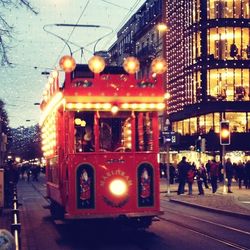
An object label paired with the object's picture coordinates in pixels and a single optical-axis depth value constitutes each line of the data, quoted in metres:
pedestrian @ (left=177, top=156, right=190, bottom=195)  29.09
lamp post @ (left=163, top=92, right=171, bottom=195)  27.65
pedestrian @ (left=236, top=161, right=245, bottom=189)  34.97
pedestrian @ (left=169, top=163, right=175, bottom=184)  43.84
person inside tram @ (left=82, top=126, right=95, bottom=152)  14.05
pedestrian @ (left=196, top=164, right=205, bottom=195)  29.00
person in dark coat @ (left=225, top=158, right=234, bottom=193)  30.53
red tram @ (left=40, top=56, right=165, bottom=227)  13.86
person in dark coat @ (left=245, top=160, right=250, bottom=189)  33.47
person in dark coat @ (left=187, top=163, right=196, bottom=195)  28.92
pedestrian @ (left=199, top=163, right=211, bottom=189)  33.28
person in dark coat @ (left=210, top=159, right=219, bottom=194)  30.00
